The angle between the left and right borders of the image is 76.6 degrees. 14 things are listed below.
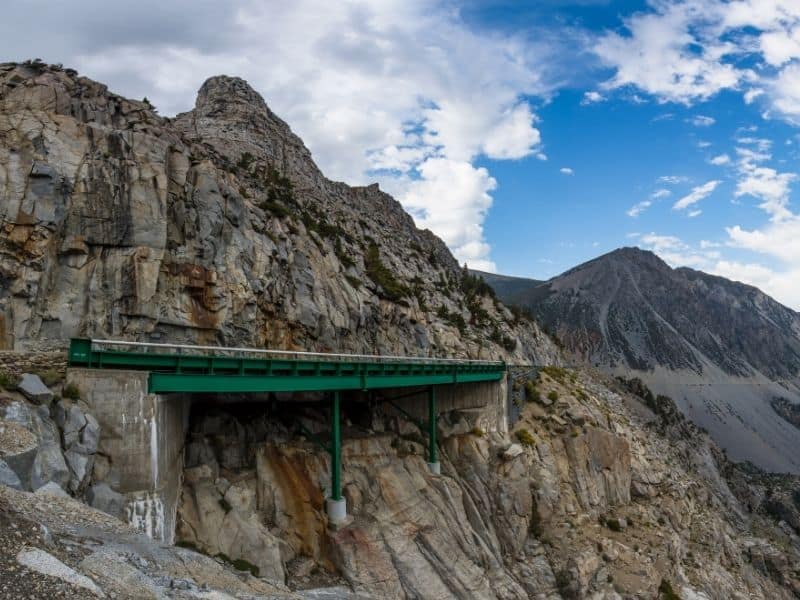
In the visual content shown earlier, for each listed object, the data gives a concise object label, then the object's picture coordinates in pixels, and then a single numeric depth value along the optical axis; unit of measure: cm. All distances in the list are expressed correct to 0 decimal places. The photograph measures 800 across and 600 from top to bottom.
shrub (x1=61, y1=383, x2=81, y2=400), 1320
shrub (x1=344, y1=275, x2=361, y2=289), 4516
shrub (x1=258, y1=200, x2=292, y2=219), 3938
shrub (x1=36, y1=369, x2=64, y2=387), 1312
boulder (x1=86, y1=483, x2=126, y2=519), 1259
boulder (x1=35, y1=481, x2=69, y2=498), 1034
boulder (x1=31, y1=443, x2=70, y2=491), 1078
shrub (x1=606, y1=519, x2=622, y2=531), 3544
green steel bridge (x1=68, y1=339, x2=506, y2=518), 1455
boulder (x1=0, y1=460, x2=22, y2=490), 970
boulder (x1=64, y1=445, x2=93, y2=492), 1198
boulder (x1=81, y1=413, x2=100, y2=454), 1280
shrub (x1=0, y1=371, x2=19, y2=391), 1212
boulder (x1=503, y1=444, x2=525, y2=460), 3388
